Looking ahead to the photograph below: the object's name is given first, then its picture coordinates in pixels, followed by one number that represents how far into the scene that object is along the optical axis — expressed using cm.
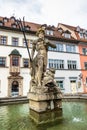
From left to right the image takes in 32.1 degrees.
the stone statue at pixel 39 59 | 625
